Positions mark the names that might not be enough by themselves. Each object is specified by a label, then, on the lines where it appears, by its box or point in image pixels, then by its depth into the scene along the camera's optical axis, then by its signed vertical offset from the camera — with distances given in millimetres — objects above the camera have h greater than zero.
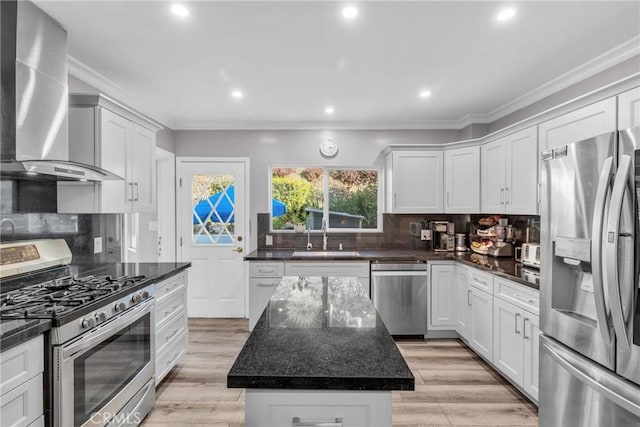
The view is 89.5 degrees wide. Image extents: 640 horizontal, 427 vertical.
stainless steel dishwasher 3506 -886
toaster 2744 -368
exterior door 4246 -272
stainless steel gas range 1450 -632
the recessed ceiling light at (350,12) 1801 +1137
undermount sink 3709 -496
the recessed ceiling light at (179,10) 1786 +1135
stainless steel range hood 1637 +622
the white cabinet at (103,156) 2203 +393
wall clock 4227 +850
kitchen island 975 -497
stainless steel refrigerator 1351 -331
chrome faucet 4196 -289
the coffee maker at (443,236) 4051 -294
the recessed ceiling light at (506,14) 1822 +1145
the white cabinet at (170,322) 2416 -901
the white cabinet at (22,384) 1218 -697
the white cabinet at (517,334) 2230 -913
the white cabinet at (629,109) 1717 +575
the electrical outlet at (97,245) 2691 -288
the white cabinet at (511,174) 2709 +364
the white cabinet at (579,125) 1912 +597
